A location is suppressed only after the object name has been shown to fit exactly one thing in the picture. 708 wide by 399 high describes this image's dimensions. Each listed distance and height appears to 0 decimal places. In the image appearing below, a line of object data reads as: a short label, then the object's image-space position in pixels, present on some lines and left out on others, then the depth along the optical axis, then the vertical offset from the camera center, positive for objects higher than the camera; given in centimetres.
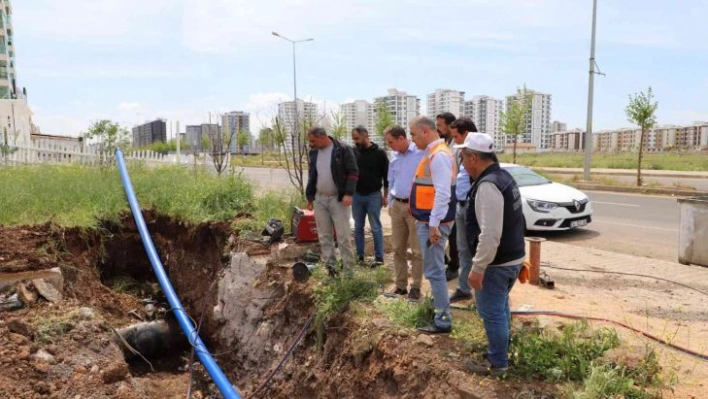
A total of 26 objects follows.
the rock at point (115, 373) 511 -217
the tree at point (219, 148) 1437 +25
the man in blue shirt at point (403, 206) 545 -53
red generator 741 -101
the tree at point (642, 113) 1742 +147
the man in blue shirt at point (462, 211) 514 -57
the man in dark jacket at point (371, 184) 683 -37
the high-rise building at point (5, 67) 6419 +1125
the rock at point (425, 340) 436 -155
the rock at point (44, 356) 509 -198
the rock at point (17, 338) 517 -183
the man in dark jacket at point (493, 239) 351 -57
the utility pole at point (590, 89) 1862 +243
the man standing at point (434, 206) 450 -45
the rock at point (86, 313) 603 -185
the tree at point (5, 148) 1379 +19
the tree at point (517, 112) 2222 +189
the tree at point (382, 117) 2498 +190
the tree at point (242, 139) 4134 +135
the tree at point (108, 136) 1522 +67
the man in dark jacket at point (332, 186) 603 -35
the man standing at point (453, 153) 572 +2
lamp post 1082 +66
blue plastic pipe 515 -195
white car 974 -96
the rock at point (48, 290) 623 -165
